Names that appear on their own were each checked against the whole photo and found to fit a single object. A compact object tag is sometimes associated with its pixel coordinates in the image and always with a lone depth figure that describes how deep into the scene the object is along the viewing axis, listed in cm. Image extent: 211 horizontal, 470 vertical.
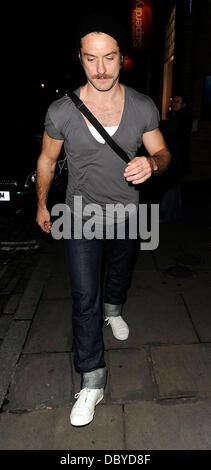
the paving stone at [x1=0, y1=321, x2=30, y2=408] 250
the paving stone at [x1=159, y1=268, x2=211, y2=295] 376
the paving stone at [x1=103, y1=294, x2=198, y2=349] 291
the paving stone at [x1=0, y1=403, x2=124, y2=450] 199
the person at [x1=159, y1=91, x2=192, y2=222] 571
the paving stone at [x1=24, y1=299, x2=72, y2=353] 287
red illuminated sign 1020
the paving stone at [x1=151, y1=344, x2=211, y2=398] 236
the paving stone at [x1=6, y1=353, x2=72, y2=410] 231
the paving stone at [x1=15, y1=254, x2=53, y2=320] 336
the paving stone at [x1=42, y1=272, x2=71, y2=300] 366
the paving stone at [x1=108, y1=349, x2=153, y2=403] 233
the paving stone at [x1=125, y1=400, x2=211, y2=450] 197
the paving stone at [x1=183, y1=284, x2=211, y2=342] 301
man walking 195
